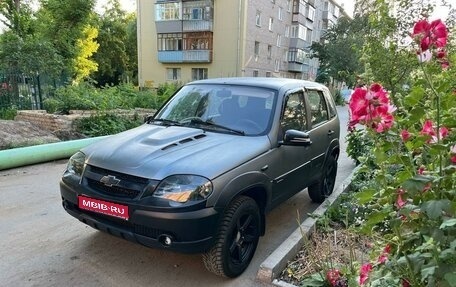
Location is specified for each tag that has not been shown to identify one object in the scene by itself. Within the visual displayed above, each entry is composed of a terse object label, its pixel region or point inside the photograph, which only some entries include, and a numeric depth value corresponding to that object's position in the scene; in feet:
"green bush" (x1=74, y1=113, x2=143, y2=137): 28.76
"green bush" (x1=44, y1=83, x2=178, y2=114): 31.68
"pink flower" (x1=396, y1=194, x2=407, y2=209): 5.84
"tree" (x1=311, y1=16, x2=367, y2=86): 120.06
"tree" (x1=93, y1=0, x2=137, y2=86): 128.47
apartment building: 98.37
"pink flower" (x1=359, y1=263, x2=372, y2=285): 6.86
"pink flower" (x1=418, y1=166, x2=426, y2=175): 6.12
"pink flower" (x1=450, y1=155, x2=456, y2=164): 5.59
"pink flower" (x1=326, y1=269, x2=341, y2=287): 9.01
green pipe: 20.53
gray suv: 9.00
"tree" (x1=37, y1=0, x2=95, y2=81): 60.59
